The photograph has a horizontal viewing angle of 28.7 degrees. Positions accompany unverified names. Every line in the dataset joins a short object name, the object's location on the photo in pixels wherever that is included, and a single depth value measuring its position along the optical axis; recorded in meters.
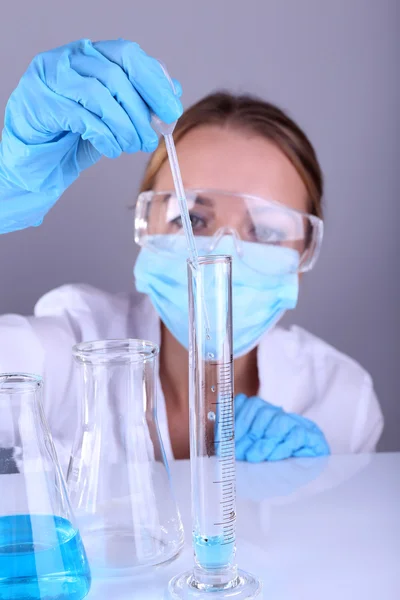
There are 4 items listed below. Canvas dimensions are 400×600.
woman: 1.09
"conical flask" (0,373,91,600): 0.69
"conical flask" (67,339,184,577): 0.81
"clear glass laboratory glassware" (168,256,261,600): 0.77
